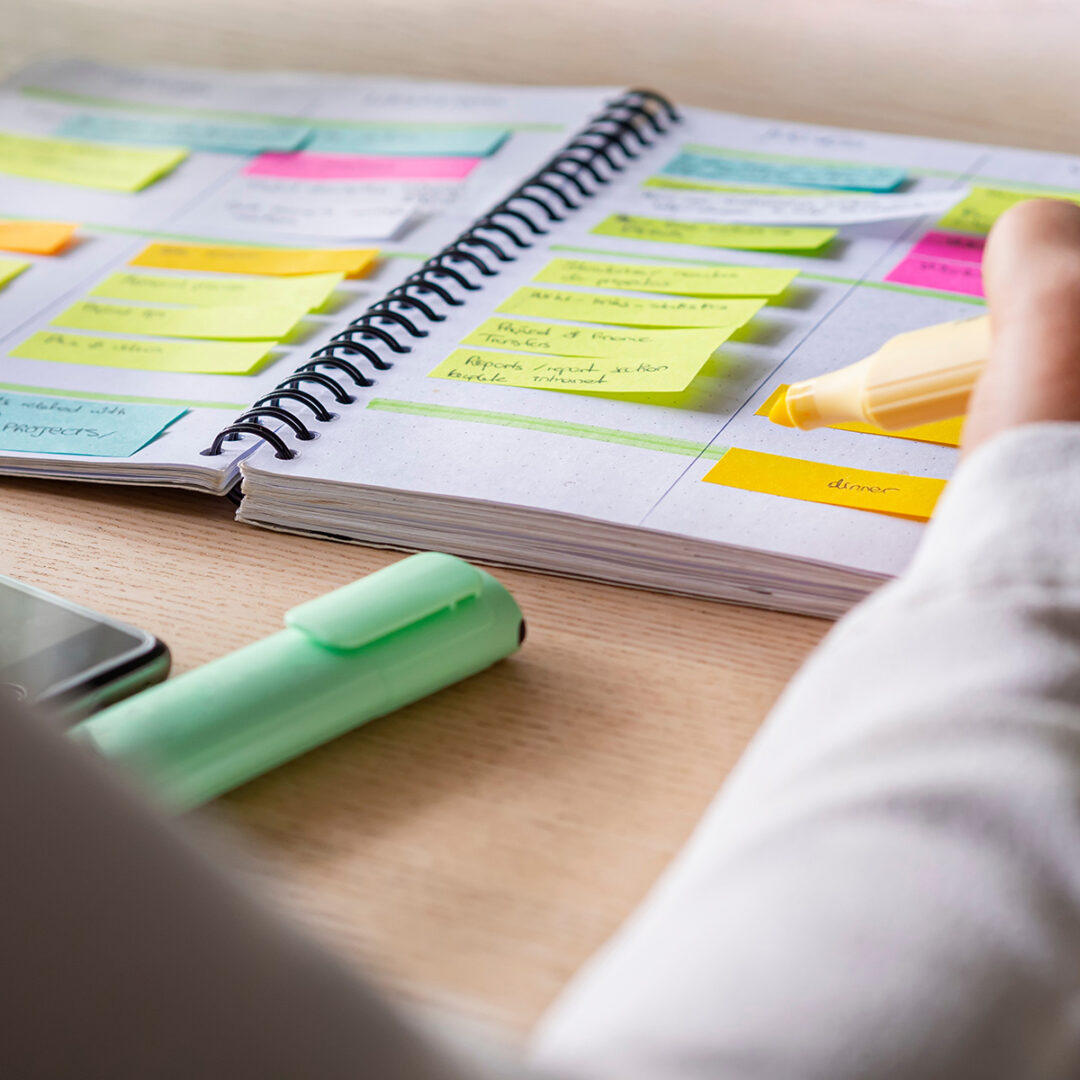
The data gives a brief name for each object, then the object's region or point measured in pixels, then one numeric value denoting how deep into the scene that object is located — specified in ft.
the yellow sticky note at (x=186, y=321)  3.11
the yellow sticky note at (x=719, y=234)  3.19
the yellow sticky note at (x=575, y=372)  2.99
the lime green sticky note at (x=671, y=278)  3.12
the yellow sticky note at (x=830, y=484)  2.87
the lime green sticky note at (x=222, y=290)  3.15
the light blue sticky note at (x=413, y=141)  3.40
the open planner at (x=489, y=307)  2.89
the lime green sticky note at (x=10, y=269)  3.23
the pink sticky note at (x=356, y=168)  3.37
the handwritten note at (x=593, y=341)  3.03
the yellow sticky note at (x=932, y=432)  2.92
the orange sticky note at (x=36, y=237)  3.27
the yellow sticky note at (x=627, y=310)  3.08
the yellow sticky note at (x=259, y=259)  3.21
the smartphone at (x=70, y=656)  2.75
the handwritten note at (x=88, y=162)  3.39
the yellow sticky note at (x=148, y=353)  3.08
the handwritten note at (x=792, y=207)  3.21
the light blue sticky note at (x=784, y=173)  3.30
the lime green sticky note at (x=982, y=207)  3.21
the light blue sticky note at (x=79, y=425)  2.99
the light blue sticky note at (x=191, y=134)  3.45
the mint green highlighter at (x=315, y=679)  2.72
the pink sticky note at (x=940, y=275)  3.11
